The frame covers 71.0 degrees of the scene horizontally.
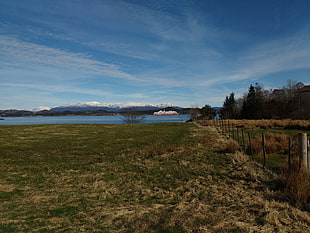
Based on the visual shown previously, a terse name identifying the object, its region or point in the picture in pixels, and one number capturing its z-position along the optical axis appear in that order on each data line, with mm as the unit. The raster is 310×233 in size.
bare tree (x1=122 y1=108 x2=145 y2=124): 79625
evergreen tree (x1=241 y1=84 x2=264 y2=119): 66688
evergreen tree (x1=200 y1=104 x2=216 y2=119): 75188
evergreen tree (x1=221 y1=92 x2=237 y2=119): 86481
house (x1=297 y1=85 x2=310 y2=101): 76819
